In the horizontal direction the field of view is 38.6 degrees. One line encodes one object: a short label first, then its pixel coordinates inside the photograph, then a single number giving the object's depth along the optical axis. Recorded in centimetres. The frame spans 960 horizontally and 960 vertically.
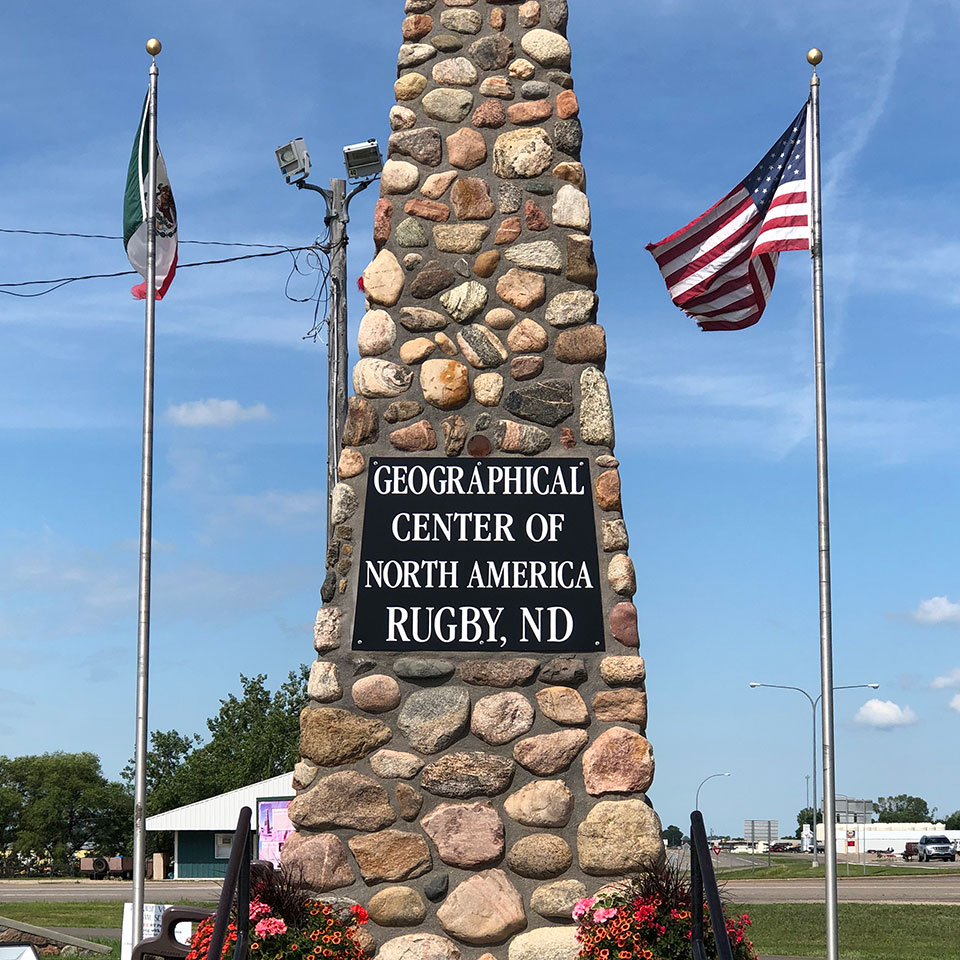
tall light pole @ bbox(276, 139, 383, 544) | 1525
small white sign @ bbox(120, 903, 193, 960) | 1072
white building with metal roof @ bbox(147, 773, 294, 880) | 4261
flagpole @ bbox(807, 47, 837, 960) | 925
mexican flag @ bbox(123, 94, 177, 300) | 1107
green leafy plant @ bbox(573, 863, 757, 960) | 689
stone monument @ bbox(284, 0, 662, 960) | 760
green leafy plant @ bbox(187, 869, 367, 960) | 696
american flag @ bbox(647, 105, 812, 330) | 971
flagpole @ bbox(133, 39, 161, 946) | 983
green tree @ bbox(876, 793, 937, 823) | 13688
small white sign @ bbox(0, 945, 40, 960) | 709
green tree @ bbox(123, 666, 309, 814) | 4525
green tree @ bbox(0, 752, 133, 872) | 6906
